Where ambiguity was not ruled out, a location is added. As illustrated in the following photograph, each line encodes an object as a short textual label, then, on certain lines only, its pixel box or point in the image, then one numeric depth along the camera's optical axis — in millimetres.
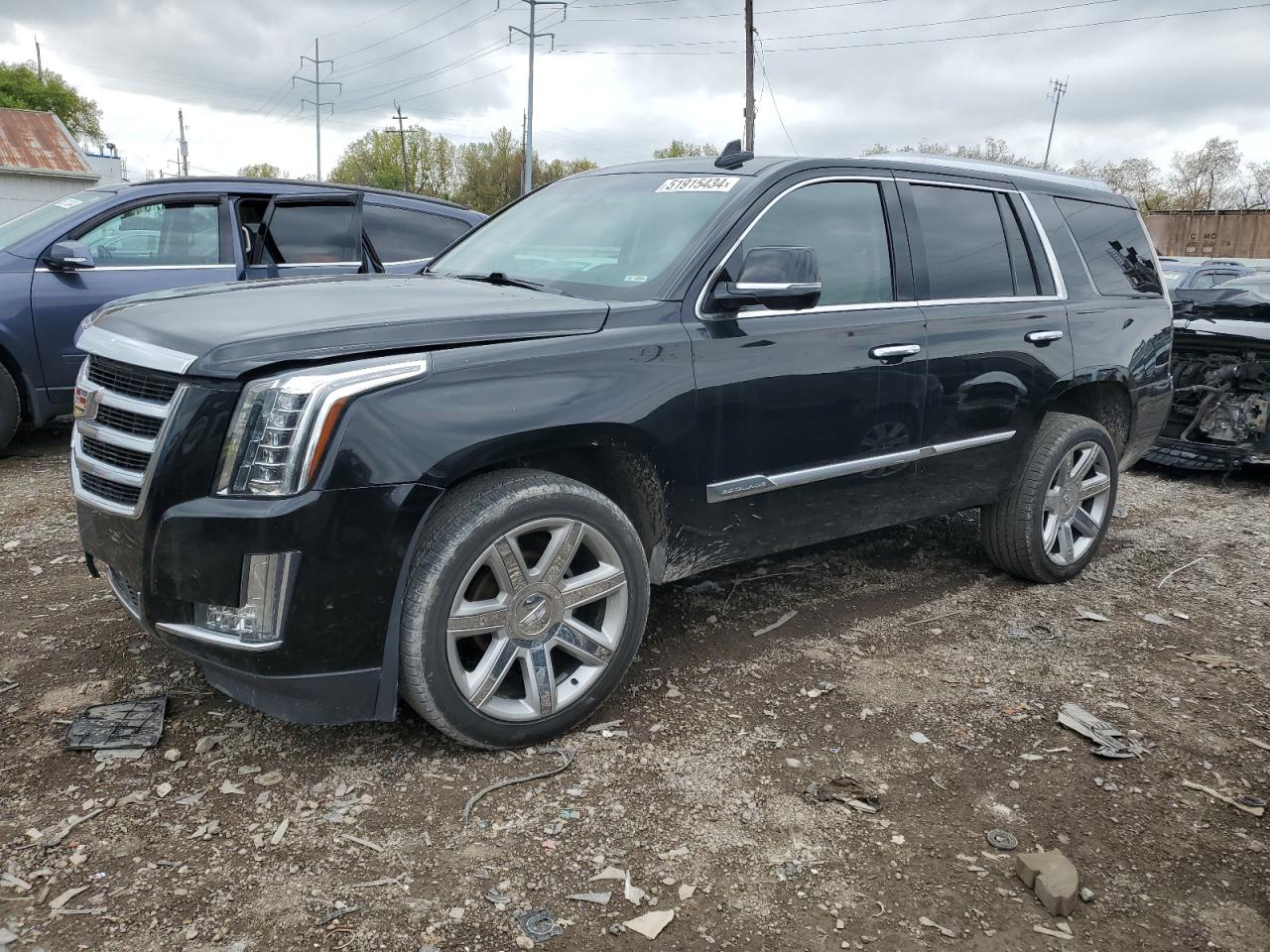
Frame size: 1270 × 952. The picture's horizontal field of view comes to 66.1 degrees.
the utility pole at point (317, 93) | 73188
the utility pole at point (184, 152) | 93250
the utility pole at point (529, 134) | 42000
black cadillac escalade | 2615
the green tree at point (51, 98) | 72188
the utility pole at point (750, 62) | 28656
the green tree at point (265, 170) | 107119
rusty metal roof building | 36969
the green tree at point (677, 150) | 69725
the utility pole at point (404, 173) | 81300
